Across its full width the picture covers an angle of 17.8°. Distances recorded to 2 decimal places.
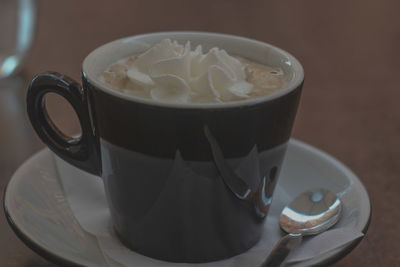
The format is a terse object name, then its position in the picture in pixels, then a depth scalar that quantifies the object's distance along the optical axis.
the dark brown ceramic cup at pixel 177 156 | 0.48
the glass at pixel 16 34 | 0.68
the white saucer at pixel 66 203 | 0.49
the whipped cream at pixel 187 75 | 0.50
